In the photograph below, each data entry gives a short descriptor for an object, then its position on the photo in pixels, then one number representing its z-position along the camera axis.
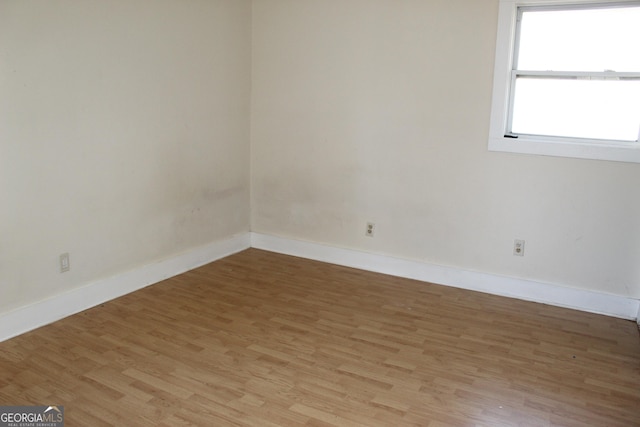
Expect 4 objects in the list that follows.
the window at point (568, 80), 3.59
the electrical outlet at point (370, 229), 4.51
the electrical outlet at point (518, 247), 3.96
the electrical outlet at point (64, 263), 3.38
